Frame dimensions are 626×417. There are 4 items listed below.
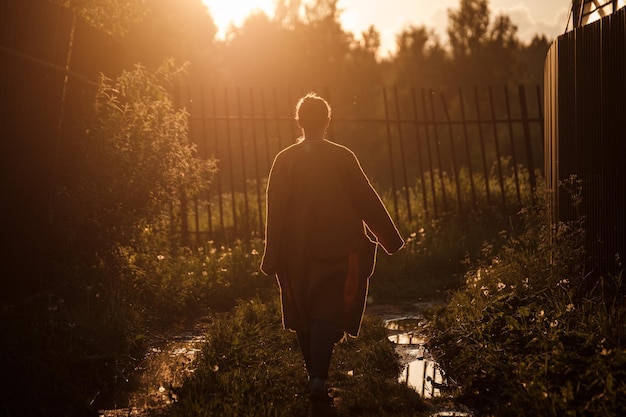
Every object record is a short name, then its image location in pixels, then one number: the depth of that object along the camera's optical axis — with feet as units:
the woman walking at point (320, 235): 16.79
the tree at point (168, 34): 81.92
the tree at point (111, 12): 28.78
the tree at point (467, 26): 134.31
